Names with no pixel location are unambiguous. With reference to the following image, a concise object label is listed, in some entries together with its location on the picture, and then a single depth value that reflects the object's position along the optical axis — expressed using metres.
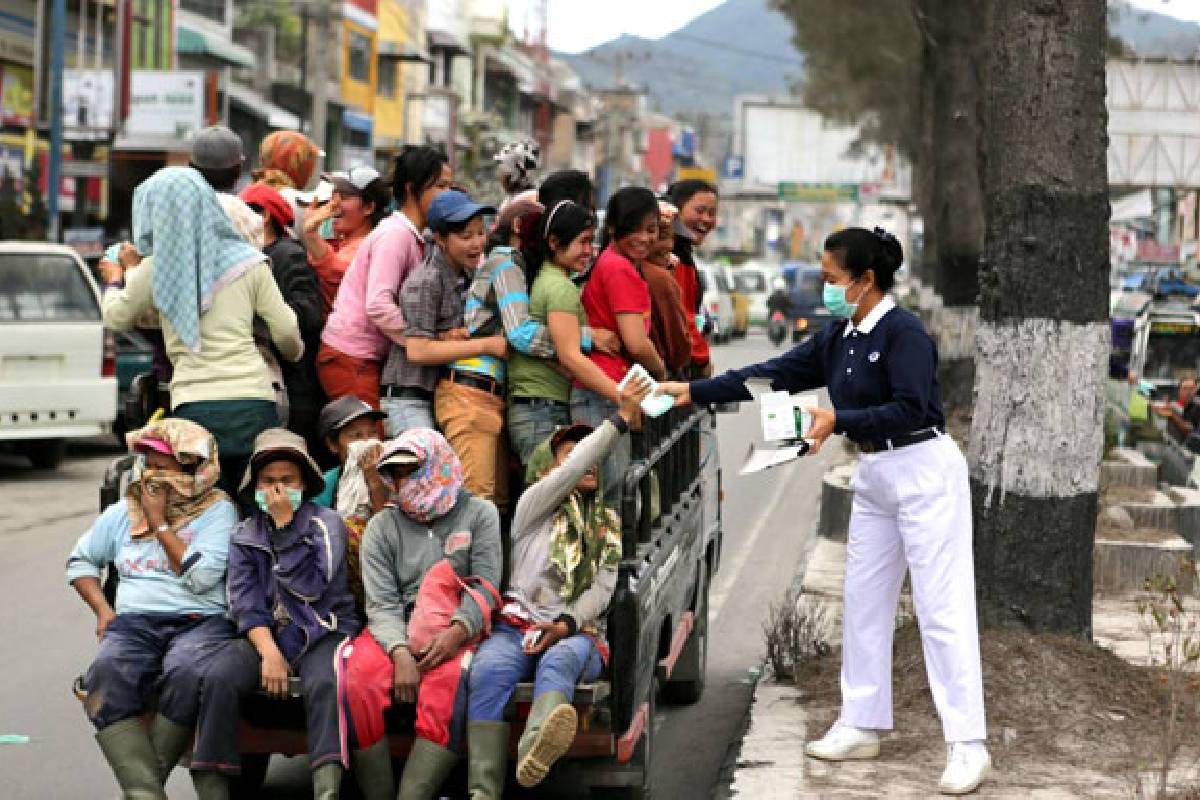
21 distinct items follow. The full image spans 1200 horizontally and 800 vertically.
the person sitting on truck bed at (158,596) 6.18
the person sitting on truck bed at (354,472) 6.76
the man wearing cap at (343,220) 8.24
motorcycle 49.34
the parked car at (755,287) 58.25
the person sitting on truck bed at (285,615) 6.08
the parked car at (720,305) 47.12
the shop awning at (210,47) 46.66
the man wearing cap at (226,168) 7.53
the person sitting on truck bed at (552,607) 5.86
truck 5.97
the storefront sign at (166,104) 36.34
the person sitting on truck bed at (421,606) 6.04
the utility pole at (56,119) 29.80
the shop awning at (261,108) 46.16
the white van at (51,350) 16.47
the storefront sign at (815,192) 105.25
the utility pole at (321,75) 39.25
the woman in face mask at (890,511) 6.66
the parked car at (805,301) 48.03
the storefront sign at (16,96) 35.34
